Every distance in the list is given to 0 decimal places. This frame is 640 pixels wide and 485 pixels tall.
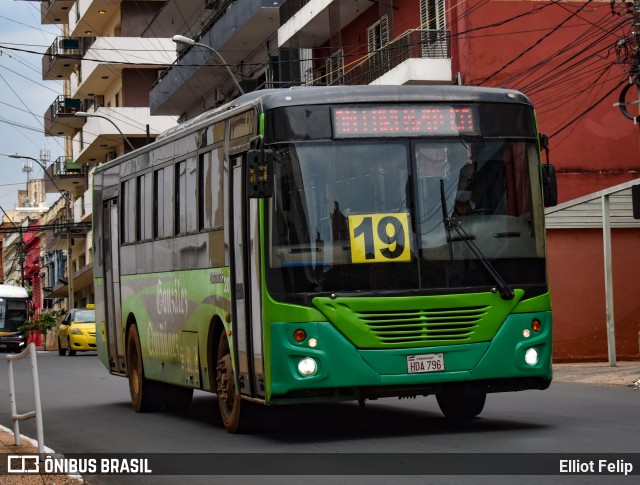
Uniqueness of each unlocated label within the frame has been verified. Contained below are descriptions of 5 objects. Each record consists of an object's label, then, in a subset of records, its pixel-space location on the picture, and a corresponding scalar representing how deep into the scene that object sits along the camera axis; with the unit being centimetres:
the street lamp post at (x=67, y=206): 6479
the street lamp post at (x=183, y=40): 3478
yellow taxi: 4956
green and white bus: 1270
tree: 6931
